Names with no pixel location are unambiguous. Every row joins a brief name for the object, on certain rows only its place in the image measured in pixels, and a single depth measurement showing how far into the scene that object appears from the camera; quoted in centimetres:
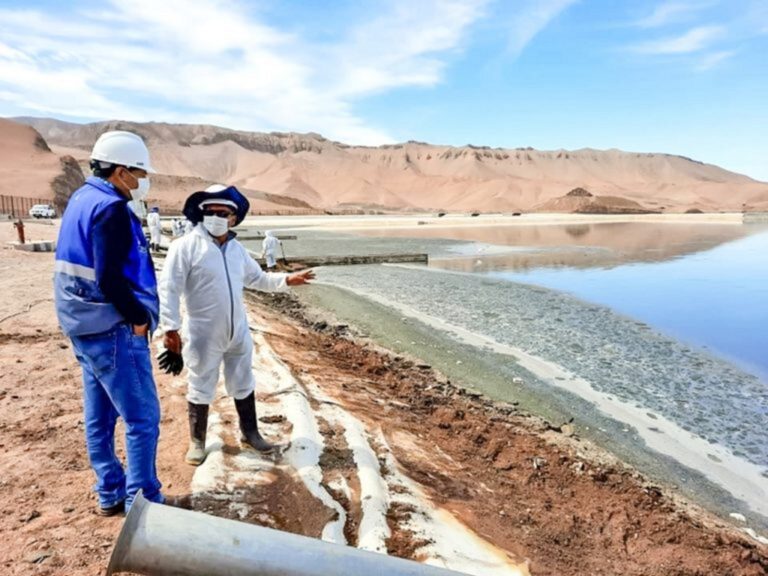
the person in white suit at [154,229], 2115
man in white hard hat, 285
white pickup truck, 4203
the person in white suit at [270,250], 1809
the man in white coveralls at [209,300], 375
